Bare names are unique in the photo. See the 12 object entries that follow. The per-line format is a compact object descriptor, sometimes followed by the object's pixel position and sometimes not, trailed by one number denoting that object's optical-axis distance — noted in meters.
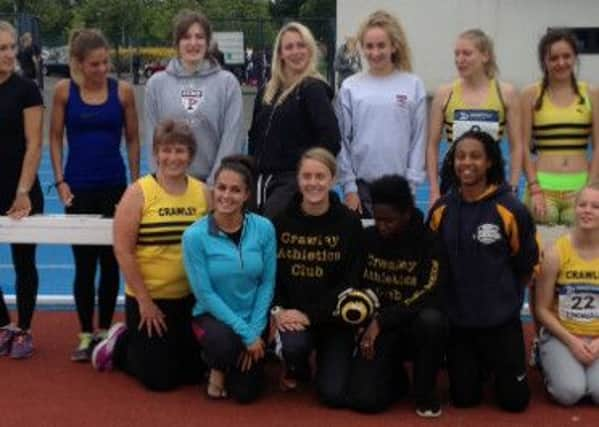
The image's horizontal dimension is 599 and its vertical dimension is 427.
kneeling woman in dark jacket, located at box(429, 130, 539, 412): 4.66
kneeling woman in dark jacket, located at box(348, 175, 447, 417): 4.61
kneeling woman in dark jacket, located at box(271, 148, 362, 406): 4.76
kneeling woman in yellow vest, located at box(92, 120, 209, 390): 4.88
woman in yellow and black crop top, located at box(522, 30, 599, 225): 5.17
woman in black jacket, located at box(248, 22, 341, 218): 5.15
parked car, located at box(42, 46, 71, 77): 34.03
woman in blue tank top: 5.18
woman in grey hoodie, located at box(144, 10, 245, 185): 5.30
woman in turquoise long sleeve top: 4.72
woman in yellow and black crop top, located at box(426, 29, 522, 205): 5.16
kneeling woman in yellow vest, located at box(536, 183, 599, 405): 4.72
